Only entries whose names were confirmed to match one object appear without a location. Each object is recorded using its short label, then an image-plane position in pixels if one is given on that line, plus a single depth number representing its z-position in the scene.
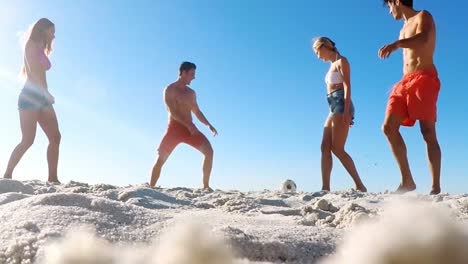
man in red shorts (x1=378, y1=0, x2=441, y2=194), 4.49
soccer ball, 8.08
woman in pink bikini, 5.74
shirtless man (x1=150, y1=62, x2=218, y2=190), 7.18
